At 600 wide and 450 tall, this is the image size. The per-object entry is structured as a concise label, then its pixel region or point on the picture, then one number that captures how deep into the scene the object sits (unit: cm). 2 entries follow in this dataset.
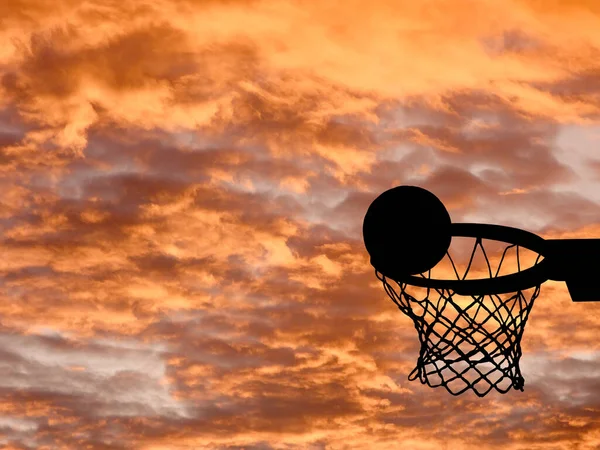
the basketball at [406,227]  1449
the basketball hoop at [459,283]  1448
